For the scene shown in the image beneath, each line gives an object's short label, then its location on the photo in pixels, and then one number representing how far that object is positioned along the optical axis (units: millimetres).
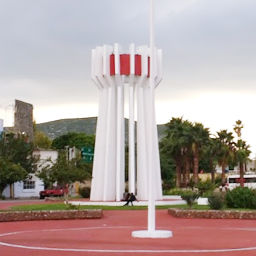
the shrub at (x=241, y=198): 34438
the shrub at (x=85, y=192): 57884
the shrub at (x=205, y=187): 47719
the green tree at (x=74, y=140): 124938
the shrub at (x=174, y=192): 54566
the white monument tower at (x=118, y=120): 43812
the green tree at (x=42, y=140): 128112
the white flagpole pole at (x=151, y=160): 19328
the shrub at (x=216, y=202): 30500
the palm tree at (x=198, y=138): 78875
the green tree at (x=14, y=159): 60594
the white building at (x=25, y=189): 72812
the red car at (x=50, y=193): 66688
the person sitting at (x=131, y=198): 40156
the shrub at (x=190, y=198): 34312
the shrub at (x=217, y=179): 95225
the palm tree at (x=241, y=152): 84812
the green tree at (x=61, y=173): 44719
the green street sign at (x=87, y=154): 78188
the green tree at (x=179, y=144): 80250
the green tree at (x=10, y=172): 59906
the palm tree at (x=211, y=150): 81938
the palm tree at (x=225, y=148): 85250
